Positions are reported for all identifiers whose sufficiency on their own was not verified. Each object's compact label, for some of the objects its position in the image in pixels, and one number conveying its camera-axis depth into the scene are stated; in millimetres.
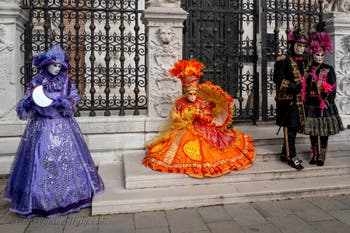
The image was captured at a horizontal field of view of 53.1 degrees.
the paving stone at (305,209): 4320
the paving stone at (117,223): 3980
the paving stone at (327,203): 4625
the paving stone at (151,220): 4113
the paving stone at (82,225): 3998
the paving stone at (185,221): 3986
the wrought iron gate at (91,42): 6391
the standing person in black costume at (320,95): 5383
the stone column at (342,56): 7168
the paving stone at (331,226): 3939
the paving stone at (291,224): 3945
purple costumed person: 4270
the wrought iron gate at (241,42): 7406
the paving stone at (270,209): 4418
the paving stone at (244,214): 4211
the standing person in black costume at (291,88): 5301
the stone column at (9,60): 5941
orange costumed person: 5121
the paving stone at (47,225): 4016
